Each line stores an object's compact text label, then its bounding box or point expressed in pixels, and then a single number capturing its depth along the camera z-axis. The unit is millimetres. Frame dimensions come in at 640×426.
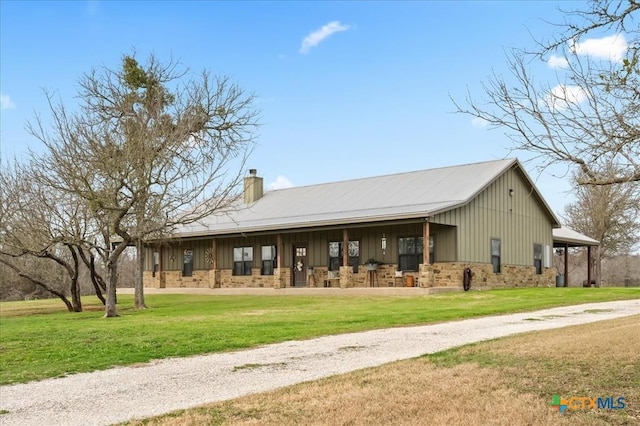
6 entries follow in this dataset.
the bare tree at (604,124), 6695
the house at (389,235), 26875
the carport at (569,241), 34469
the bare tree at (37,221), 20828
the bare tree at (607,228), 42006
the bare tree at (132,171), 18938
